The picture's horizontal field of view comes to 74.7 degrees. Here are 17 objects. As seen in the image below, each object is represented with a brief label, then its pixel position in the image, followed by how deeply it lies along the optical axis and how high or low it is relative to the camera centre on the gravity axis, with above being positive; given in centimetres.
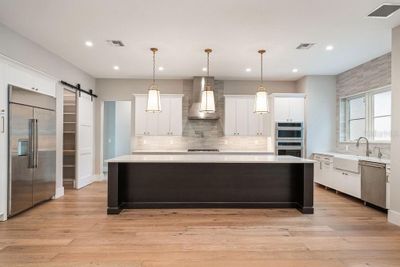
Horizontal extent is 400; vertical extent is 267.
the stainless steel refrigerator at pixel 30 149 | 382 -21
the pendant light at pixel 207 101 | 432 +59
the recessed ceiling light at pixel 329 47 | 456 +159
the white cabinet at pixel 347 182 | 486 -89
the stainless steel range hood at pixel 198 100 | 666 +94
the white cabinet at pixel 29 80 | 386 +92
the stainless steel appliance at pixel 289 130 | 661 +18
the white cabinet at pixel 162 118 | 682 +48
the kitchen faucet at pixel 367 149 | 530 -20
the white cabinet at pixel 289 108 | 667 +74
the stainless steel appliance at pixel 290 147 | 660 -25
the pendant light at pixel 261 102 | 439 +58
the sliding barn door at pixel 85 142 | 611 -14
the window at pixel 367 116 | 523 +48
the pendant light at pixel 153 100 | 423 +59
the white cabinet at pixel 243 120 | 690 +44
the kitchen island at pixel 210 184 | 441 -80
